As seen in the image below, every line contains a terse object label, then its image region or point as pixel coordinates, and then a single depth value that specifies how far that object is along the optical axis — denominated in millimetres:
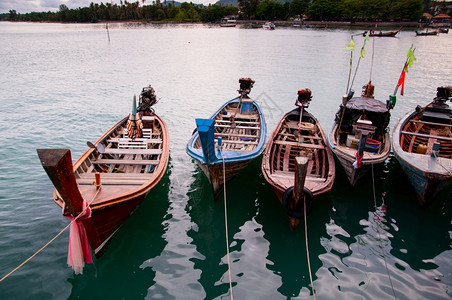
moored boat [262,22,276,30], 92750
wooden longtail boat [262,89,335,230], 7141
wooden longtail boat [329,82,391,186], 8752
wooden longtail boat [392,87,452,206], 7770
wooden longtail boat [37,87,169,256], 5133
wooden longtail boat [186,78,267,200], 7656
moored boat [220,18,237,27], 117238
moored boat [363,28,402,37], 58038
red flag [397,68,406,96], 12469
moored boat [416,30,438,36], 63284
